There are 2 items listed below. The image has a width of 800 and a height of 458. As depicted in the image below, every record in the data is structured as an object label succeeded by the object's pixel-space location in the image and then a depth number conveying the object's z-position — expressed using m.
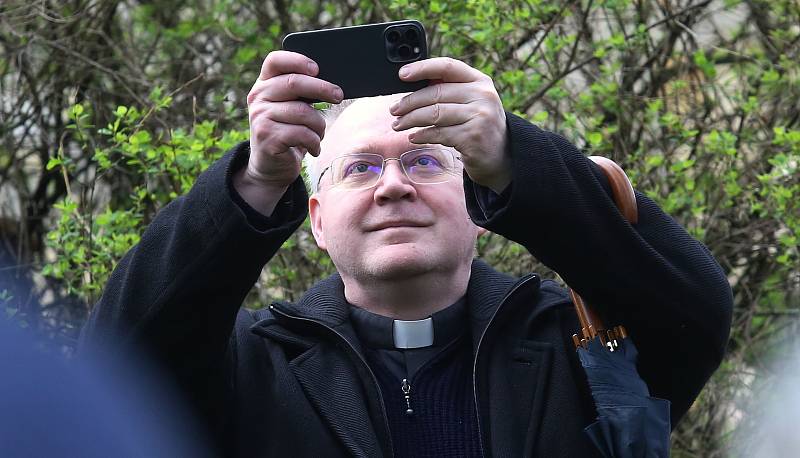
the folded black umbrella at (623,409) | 4.97
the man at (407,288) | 4.73
